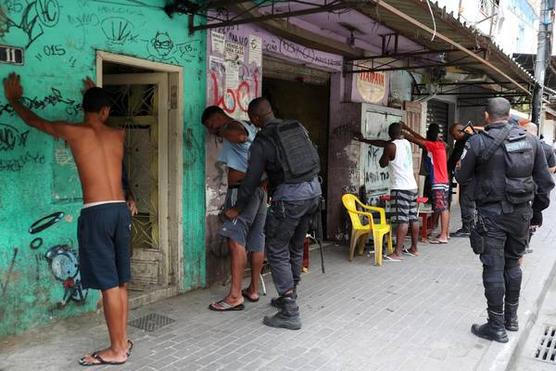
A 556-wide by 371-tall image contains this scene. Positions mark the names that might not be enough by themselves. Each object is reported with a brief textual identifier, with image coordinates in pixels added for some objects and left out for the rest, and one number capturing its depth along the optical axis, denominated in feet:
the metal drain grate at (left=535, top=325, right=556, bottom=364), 13.76
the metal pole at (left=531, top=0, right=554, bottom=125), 37.19
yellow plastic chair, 21.49
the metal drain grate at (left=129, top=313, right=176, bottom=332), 13.79
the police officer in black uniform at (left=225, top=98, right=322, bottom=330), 13.53
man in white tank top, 22.66
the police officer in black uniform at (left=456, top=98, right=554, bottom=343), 13.10
